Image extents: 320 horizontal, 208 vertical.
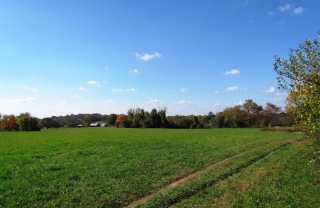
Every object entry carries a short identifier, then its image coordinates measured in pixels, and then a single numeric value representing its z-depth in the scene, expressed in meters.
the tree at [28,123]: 100.07
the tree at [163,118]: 105.67
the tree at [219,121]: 98.97
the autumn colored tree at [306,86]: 8.89
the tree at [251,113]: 100.16
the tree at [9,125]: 101.91
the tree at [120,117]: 132.73
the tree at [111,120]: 137.07
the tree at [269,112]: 93.47
